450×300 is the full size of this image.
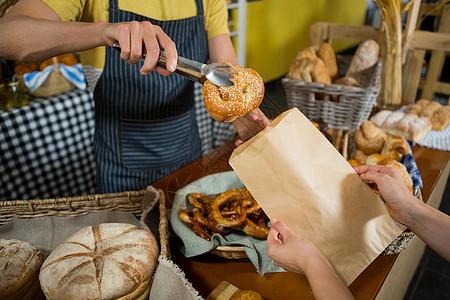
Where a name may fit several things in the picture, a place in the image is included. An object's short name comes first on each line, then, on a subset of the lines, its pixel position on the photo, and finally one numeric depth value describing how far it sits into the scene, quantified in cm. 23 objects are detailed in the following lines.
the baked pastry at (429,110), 193
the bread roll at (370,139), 150
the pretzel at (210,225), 97
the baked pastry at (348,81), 190
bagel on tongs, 82
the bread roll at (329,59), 207
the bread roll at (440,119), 189
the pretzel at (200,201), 105
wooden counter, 86
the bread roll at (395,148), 137
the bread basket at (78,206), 92
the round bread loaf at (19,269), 71
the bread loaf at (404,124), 175
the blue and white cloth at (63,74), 213
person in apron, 128
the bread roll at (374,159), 135
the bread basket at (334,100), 170
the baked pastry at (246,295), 79
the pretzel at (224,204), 96
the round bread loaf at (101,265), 68
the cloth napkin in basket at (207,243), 87
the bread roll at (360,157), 146
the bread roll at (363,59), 206
